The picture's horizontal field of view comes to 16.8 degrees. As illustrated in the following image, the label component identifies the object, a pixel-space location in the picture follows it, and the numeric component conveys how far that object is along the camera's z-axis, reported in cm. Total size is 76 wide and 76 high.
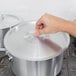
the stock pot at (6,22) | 163
